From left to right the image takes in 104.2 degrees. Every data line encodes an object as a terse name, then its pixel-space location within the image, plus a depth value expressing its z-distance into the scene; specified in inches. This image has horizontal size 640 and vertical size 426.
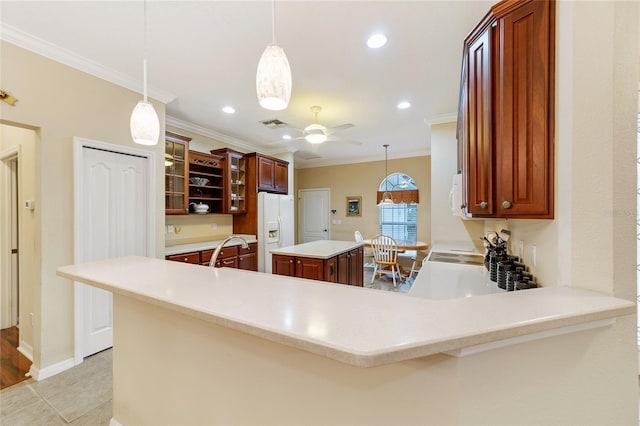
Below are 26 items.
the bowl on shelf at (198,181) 157.7
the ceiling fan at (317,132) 122.5
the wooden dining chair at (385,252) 185.6
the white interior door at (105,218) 92.7
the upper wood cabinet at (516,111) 40.1
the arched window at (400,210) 234.5
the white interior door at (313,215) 273.0
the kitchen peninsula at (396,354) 24.5
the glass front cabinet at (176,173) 136.6
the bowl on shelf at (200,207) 156.4
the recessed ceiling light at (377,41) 78.5
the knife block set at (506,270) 52.7
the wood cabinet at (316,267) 119.4
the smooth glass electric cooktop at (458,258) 107.4
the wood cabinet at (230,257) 132.8
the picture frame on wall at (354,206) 257.6
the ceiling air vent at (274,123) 151.0
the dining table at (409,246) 187.9
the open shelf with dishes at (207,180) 156.9
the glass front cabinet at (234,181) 174.4
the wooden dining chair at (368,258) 248.9
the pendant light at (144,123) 55.3
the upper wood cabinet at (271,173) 185.3
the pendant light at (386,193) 212.4
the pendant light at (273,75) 43.0
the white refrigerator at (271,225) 183.3
